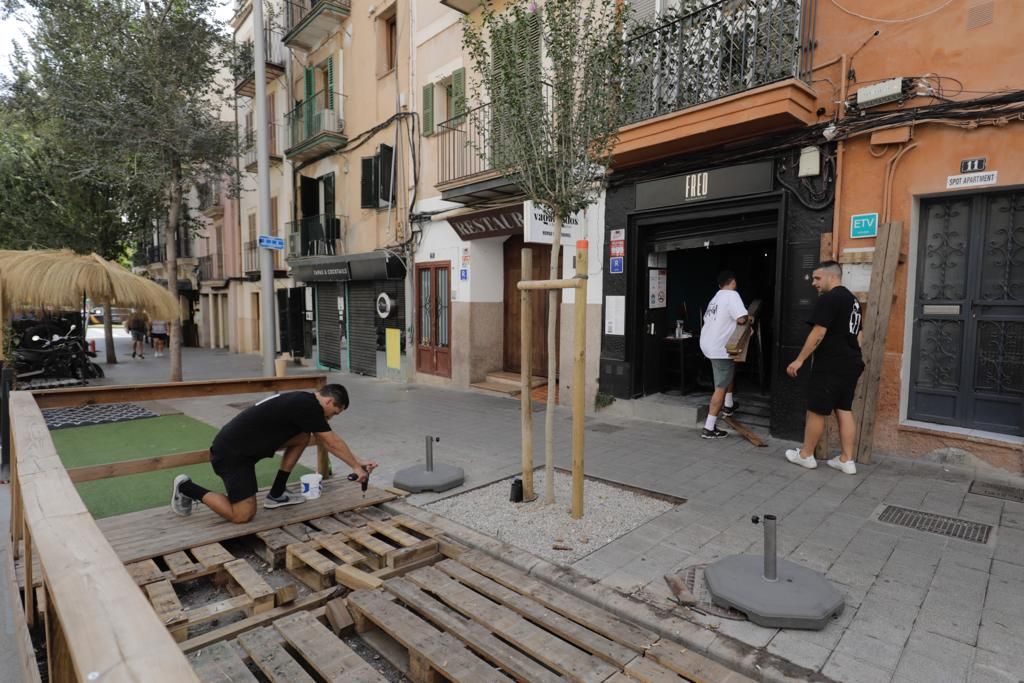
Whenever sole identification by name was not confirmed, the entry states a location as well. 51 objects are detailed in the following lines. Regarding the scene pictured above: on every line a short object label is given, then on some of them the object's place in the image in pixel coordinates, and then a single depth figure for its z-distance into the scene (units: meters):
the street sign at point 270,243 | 9.65
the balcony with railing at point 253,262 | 18.44
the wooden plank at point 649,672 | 2.57
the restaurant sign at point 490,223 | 9.67
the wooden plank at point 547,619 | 2.77
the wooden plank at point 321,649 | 2.68
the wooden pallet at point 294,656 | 2.66
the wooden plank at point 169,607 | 2.99
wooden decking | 3.88
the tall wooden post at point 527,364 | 4.47
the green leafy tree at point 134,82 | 11.26
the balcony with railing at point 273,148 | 18.11
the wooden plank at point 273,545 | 3.93
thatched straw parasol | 9.47
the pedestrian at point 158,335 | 21.94
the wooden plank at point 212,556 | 3.66
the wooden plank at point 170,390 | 4.12
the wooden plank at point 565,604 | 2.91
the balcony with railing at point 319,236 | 15.23
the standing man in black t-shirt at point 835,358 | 5.39
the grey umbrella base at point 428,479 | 5.15
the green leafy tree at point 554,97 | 4.28
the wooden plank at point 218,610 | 3.12
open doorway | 8.52
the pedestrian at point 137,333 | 20.41
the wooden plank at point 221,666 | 2.66
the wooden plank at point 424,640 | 2.64
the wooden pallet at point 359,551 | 3.60
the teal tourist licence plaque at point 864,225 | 5.95
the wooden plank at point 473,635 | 2.64
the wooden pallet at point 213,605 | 3.04
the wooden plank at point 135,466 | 3.98
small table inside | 8.53
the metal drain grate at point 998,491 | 4.82
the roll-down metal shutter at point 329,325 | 15.60
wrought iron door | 5.41
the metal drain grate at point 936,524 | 4.08
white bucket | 4.86
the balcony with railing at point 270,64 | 16.63
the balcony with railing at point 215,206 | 22.73
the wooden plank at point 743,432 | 6.61
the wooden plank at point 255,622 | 2.91
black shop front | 6.54
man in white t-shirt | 6.80
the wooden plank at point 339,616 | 3.12
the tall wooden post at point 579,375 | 4.03
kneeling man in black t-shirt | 4.28
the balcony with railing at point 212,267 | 23.92
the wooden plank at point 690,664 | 2.59
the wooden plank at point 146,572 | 3.44
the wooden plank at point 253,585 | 3.25
